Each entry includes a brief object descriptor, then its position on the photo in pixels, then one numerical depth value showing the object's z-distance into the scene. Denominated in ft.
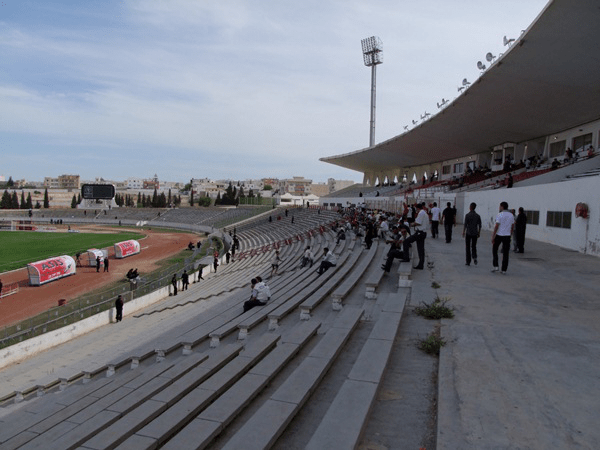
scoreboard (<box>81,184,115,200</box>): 270.87
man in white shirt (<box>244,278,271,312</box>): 34.64
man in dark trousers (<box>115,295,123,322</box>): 57.26
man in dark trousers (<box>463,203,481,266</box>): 34.15
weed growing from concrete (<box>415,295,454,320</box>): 20.49
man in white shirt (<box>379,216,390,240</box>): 58.53
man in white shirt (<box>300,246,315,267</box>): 58.54
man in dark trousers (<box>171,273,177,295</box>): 71.31
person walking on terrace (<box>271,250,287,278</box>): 65.51
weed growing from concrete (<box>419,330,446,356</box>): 16.43
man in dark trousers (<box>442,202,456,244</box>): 49.26
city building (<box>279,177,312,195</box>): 609.01
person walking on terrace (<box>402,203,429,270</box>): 32.68
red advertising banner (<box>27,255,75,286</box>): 88.58
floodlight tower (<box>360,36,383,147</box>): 230.27
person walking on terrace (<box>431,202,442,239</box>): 56.04
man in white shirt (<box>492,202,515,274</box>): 31.17
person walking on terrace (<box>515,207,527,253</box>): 40.94
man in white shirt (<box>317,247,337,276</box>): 45.14
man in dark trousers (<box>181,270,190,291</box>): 74.54
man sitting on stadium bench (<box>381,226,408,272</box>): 33.04
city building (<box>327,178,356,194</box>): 584.40
